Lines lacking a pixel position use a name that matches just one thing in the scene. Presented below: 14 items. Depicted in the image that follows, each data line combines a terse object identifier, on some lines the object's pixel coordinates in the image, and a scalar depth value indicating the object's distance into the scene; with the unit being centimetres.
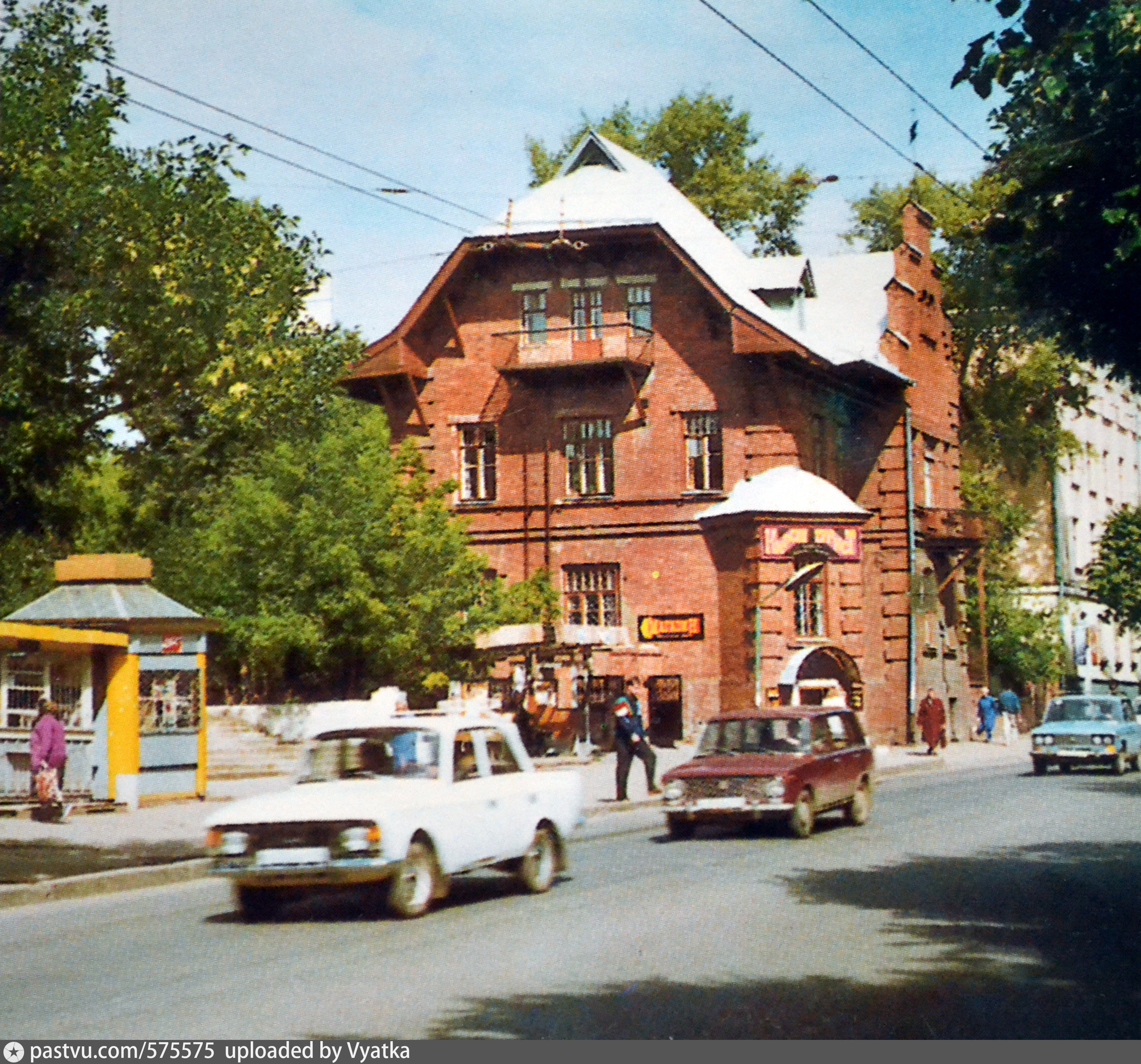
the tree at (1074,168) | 1154
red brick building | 4731
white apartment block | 6956
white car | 1388
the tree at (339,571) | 3881
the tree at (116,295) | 1717
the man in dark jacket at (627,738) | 2827
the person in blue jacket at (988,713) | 5456
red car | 2158
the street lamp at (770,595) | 4059
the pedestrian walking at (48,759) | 2391
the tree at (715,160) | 5766
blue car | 3725
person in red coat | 4725
